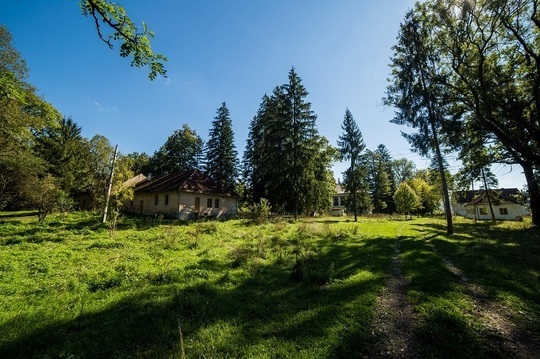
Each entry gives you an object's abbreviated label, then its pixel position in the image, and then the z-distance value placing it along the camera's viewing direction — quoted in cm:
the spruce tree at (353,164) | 3328
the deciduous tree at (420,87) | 1950
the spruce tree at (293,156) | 3216
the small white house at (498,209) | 4975
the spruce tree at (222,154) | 4394
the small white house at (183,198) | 2848
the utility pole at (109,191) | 2084
